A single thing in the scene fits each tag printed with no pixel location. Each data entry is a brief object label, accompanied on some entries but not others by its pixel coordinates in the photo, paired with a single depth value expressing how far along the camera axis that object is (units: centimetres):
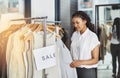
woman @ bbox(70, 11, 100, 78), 231
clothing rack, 202
